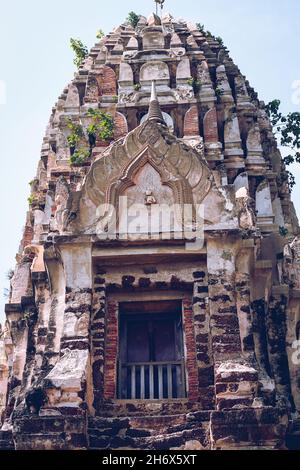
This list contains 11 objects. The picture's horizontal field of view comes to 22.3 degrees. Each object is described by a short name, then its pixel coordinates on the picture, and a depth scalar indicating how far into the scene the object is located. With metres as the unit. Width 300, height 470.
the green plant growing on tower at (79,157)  13.00
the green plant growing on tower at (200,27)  16.77
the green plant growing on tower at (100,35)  17.38
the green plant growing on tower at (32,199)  13.88
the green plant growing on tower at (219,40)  17.03
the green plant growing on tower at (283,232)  12.73
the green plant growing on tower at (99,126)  13.23
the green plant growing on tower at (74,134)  13.35
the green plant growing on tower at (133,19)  16.83
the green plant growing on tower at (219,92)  14.30
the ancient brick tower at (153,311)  9.15
